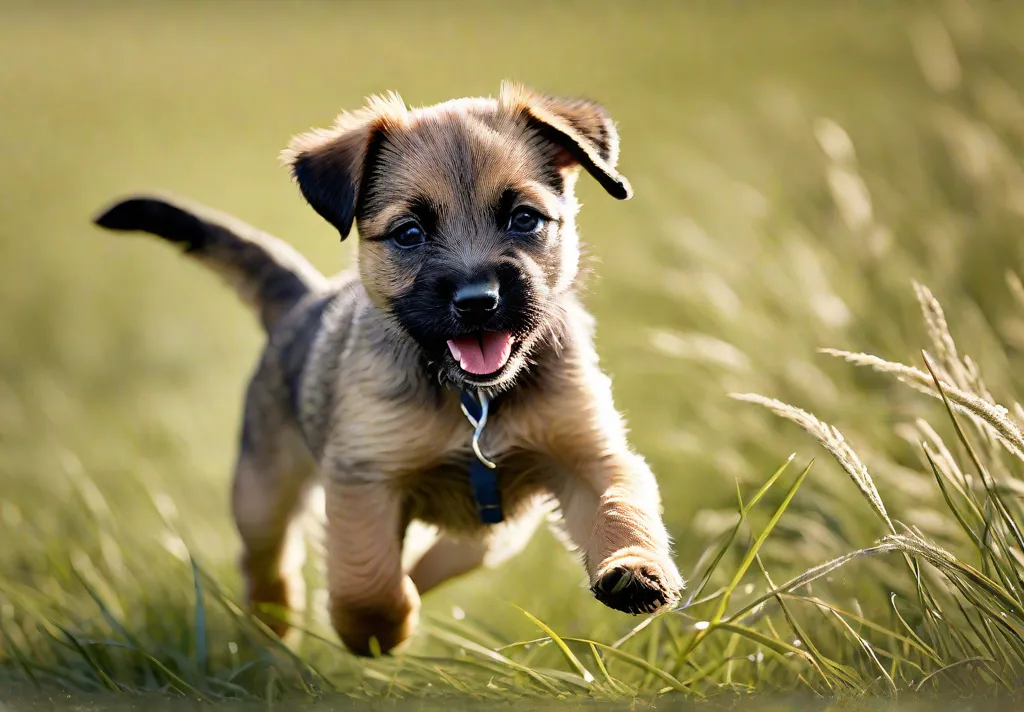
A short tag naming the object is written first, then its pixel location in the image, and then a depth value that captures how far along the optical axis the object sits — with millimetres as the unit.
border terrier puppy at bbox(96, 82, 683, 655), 3305
